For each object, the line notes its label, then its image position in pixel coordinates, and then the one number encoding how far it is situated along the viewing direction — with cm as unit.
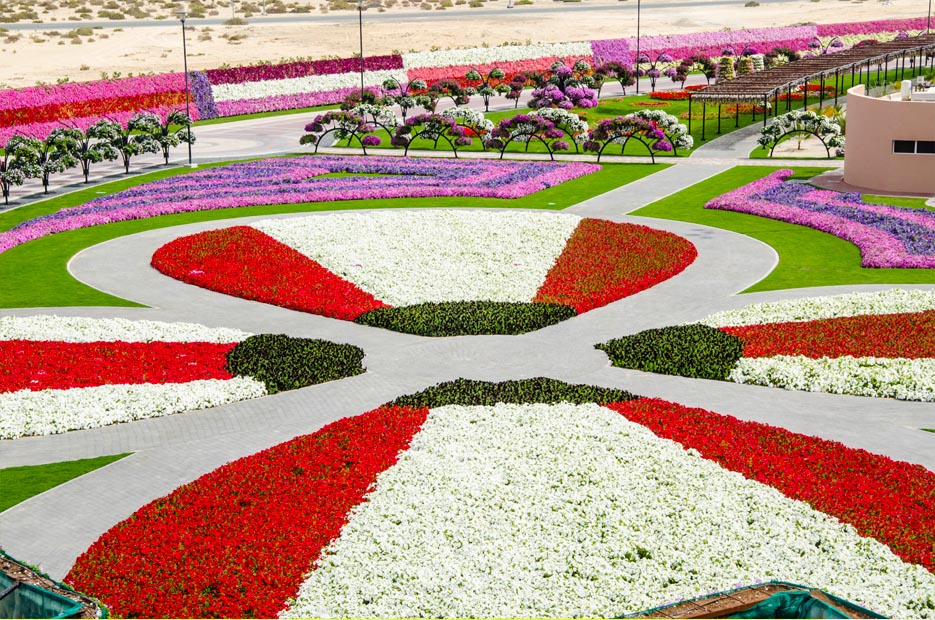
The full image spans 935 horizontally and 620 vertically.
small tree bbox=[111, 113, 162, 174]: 5922
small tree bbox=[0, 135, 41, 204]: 5116
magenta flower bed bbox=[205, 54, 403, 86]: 8338
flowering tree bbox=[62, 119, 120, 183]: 5669
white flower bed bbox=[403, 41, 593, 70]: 9823
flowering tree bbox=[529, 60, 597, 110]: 7675
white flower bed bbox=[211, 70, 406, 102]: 8350
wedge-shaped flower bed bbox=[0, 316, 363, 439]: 2455
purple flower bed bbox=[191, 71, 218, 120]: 8056
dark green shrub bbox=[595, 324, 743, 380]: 2669
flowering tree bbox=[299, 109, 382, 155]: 6381
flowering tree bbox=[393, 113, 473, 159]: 6234
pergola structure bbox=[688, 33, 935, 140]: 6469
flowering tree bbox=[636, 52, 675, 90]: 9594
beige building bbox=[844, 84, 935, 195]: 4756
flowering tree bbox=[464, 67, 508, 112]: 8468
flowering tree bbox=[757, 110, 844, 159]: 5825
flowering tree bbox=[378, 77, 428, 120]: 7862
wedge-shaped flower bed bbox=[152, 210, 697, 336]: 3156
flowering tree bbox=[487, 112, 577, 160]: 6138
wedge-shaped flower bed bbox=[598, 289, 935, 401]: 2559
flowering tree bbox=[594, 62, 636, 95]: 9094
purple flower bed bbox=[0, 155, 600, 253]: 4638
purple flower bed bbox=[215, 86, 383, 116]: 8319
